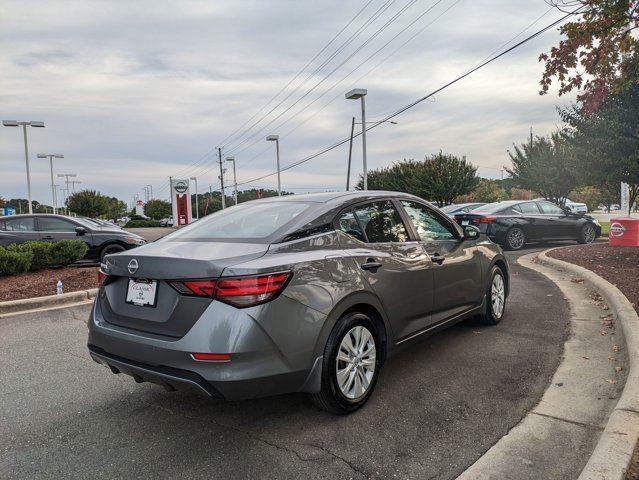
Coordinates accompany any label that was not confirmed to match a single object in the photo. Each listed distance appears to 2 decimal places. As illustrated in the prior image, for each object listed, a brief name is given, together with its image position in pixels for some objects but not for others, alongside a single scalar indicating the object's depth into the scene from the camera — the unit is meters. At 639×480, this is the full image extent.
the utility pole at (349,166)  37.94
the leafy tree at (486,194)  40.46
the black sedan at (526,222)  12.41
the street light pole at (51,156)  38.97
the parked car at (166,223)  60.81
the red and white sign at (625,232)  10.96
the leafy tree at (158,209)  89.56
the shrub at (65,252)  8.91
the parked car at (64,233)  10.43
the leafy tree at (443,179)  36.81
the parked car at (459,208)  14.57
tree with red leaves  5.17
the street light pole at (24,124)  26.48
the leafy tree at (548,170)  24.91
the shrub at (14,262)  8.14
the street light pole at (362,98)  23.17
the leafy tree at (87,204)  51.59
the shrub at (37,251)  8.66
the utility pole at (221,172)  54.06
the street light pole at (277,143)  33.03
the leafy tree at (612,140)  9.62
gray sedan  2.64
